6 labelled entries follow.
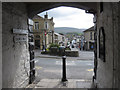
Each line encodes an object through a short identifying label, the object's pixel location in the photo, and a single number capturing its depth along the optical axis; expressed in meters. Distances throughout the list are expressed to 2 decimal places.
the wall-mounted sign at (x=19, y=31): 4.42
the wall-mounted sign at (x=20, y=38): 4.57
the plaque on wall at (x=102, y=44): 3.79
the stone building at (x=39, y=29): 32.06
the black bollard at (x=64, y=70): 6.36
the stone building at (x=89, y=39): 34.38
